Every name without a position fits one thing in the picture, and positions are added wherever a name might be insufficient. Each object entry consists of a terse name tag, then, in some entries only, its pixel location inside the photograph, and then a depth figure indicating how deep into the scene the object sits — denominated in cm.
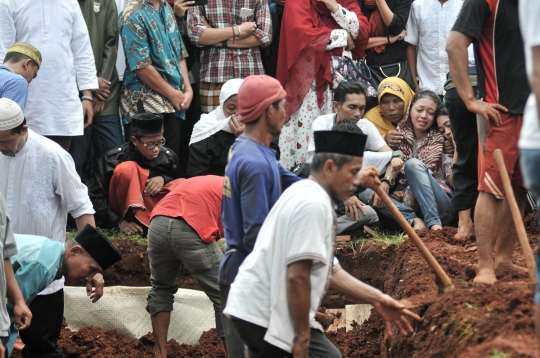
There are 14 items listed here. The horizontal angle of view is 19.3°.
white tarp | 1580
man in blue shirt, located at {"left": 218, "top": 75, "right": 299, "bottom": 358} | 899
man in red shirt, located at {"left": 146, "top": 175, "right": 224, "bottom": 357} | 1269
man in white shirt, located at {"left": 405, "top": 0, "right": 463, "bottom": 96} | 1799
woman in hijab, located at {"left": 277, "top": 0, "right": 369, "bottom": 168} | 1758
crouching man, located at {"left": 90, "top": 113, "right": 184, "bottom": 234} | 1609
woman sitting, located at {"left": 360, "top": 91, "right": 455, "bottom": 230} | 1634
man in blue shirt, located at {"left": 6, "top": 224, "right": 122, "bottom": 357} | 1068
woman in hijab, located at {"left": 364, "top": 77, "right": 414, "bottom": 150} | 1758
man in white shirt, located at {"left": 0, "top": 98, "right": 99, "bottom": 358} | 1206
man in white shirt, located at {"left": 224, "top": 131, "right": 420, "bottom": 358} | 798
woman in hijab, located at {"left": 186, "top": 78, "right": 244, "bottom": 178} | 1544
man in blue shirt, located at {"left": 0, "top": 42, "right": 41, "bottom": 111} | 1379
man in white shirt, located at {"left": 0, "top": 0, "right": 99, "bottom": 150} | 1589
